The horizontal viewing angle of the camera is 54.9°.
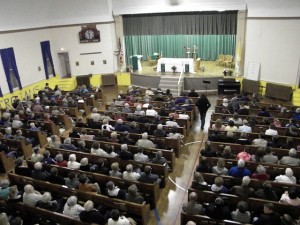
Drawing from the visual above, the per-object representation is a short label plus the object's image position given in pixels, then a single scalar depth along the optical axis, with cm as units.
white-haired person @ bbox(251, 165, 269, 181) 604
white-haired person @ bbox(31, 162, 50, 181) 655
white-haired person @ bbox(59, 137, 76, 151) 797
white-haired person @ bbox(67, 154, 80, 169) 696
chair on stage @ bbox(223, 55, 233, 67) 1681
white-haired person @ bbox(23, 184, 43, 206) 571
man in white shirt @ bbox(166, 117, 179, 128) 927
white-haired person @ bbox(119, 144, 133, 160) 707
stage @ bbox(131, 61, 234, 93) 1524
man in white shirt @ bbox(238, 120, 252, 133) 845
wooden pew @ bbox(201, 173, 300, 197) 582
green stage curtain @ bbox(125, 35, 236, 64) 1802
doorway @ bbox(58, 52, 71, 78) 1787
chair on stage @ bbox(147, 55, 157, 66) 1850
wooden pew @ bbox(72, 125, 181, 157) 838
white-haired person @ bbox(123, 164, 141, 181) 632
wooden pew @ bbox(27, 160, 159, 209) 622
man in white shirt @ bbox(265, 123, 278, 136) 815
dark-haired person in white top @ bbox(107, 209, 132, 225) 487
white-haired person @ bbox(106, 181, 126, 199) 578
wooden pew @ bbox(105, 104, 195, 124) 1050
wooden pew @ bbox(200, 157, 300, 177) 641
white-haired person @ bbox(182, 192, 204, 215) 523
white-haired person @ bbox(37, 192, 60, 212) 560
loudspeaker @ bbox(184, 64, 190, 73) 1608
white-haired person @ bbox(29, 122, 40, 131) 981
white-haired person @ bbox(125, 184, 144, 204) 566
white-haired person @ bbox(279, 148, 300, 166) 656
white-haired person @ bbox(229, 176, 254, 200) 553
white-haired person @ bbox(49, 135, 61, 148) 805
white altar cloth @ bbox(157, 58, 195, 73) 1614
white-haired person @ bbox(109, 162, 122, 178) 645
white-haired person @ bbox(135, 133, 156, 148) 798
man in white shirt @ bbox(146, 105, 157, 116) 1022
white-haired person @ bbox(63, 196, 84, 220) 532
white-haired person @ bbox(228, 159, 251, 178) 621
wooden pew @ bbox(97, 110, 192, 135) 975
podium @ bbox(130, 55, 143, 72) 1702
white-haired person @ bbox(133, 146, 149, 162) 720
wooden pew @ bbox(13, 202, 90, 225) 518
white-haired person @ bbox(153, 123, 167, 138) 851
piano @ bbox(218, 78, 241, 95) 1435
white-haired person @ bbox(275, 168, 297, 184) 596
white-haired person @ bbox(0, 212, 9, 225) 493
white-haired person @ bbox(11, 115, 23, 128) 1009
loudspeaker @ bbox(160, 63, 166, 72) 1638
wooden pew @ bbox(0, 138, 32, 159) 888
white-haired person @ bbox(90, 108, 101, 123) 978
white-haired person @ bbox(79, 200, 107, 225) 504
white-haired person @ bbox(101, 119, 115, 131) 918
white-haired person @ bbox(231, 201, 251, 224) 490
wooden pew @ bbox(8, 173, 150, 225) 557
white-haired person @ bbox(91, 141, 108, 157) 746
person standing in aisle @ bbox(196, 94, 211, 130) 1041
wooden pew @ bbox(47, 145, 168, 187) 691
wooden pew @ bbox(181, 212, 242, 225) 490
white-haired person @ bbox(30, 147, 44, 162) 740
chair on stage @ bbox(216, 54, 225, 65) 1726
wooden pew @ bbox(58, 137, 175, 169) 770
